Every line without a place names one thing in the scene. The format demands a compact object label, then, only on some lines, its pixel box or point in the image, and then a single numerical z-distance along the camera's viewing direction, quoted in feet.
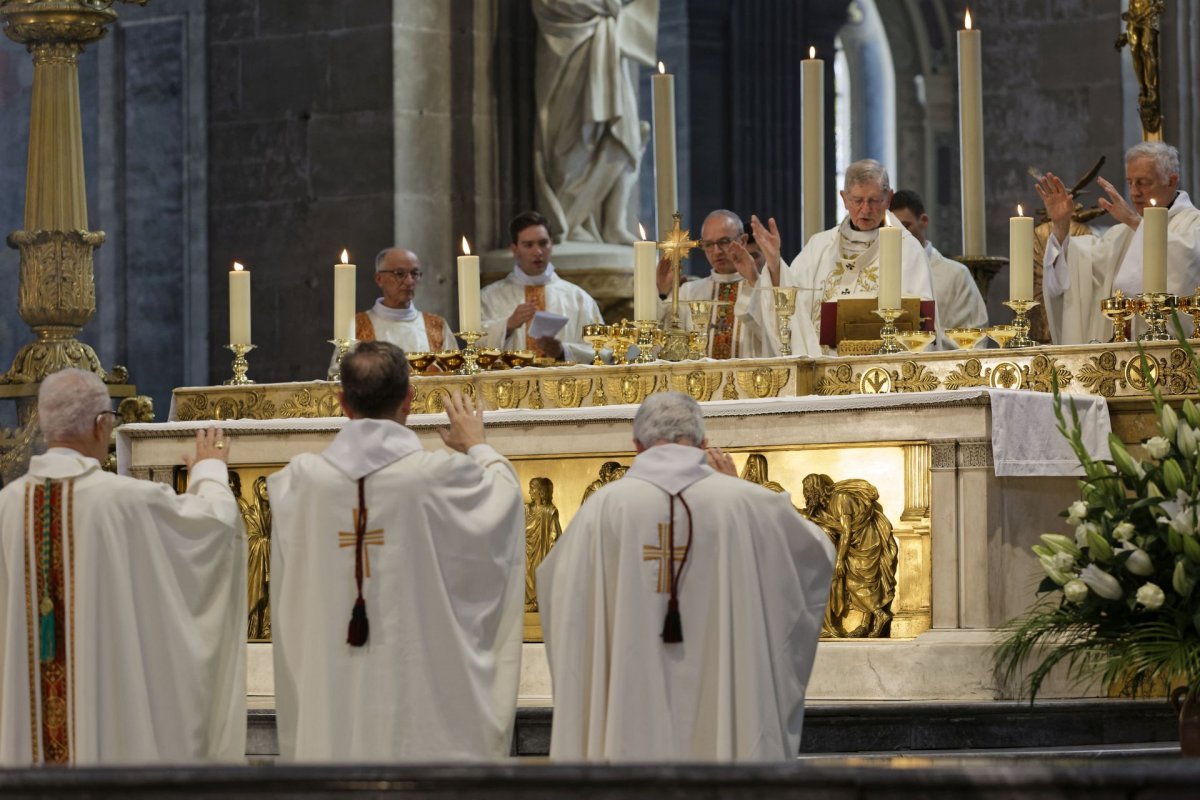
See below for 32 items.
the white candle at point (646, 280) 45.61
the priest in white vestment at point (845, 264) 47.77
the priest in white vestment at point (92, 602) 34.86
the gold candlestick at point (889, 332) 43.67
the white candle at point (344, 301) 48.67
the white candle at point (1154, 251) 41.98
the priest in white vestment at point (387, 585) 34.57
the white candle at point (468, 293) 46.42
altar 41.40
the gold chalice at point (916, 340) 44.82
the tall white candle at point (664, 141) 48.76
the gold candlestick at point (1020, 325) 42.97
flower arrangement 33.10
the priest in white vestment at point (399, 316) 56.56
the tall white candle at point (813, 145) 47.01
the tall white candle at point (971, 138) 47.28
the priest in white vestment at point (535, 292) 59.27
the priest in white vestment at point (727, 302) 51.02
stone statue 74.45
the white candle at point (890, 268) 43.09
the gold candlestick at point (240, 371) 50.67
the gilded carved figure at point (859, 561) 42.93
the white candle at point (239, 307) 49.03
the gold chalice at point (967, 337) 44.93
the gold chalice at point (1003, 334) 44.05
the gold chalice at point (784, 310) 46.15
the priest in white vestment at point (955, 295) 53.09
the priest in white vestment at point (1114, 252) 46.51
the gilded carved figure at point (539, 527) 46.51
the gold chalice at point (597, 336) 48.00
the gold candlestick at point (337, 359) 48.23
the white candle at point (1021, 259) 42.82
